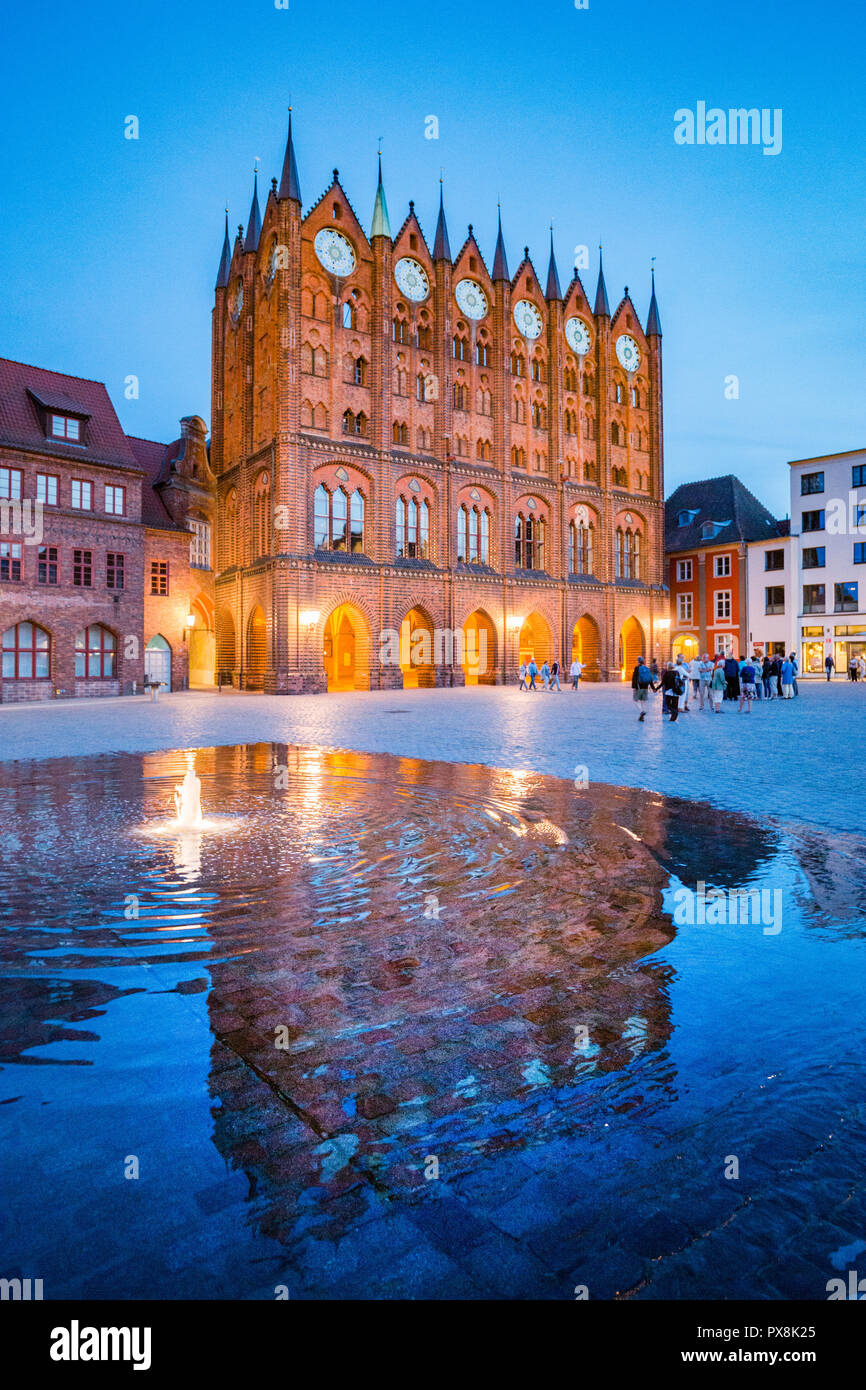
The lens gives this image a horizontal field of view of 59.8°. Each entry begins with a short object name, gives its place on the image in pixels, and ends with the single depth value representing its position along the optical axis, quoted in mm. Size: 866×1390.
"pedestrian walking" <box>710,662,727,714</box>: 22816
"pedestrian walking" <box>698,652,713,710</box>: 24281
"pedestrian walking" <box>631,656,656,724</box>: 20453
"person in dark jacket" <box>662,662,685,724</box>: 19359
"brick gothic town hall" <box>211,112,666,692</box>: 36219
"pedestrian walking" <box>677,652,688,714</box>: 22523
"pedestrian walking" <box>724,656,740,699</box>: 25266
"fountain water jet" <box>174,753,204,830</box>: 7160
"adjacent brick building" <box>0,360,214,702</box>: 32875
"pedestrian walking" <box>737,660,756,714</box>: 22125
